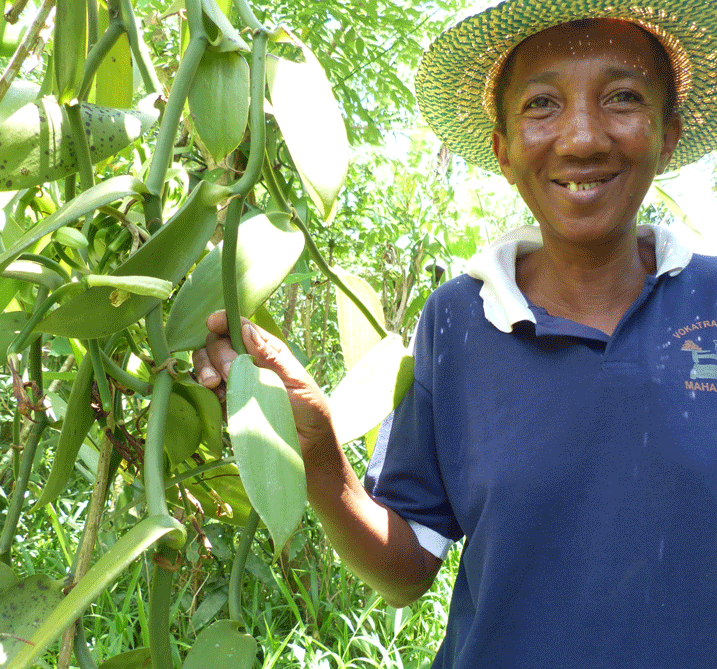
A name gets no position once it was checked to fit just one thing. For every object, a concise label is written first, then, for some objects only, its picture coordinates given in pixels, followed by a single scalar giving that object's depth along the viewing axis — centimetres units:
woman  68
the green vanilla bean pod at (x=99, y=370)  41
